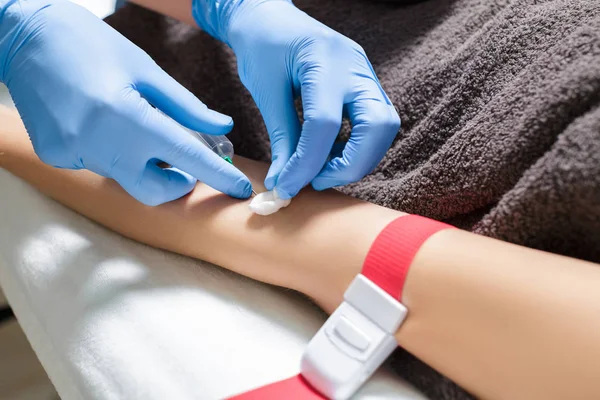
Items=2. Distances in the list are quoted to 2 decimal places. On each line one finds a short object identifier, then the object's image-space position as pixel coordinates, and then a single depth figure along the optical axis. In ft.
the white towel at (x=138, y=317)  1.87
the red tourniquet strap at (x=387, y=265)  1.73
